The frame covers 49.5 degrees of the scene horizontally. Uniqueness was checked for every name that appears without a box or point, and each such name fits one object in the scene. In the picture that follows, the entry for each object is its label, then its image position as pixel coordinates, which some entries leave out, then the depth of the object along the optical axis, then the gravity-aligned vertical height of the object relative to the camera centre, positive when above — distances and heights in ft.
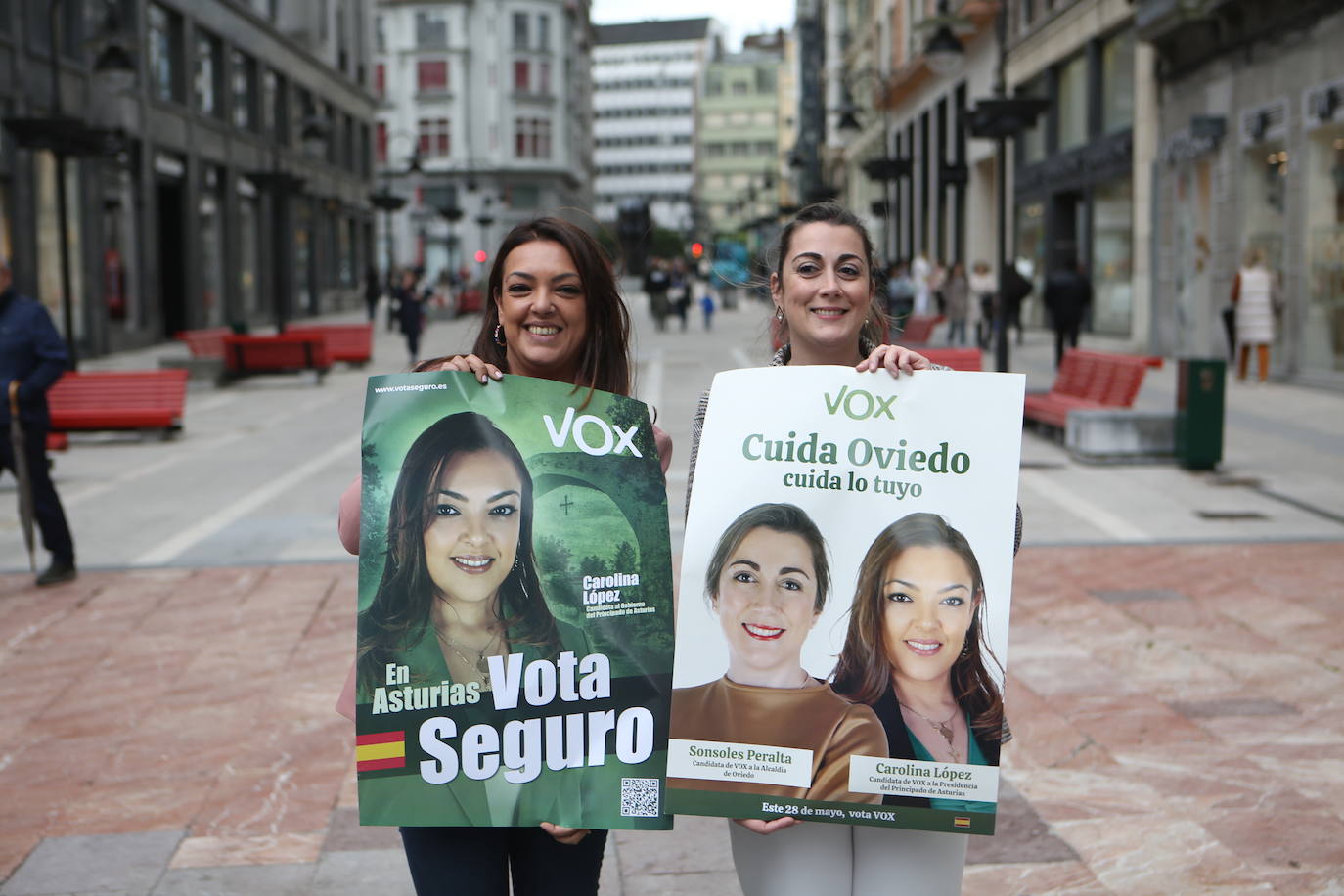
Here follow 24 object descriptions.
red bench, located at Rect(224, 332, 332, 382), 74.64 -2.94
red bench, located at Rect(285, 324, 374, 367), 84.99 -2.64
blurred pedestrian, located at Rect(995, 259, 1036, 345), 80.76 +0.21
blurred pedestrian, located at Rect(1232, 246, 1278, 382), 64.64 -0.68
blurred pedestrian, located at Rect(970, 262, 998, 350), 95.45 -0.26
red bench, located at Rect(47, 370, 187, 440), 50.47 -3.62
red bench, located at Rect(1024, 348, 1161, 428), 44.32 -2.98
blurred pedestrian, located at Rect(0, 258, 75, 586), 27.17 -1.58
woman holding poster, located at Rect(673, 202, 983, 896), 8.43 -0.44
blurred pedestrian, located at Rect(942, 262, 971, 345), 102.58 -0.27
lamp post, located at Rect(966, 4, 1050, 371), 53.52 +6.35
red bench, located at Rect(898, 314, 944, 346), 87.51 -2.17
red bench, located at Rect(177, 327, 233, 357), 76.43 -2.42
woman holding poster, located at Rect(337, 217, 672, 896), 8.40 -1.24
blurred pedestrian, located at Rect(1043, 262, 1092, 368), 74.43 -0.38
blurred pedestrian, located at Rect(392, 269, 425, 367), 85.41 -0.79
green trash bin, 39.68 -3.30
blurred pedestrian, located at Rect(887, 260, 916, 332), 115.65 +0.03
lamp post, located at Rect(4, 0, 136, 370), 62.75 +7.46
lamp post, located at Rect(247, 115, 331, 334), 90.22 +7.18
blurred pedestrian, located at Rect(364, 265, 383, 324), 143.95 +0.64
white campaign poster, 8.21 -1.76
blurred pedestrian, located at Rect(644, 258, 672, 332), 124.16 +0.16
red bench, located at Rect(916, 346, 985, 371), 45.50 -2.09
